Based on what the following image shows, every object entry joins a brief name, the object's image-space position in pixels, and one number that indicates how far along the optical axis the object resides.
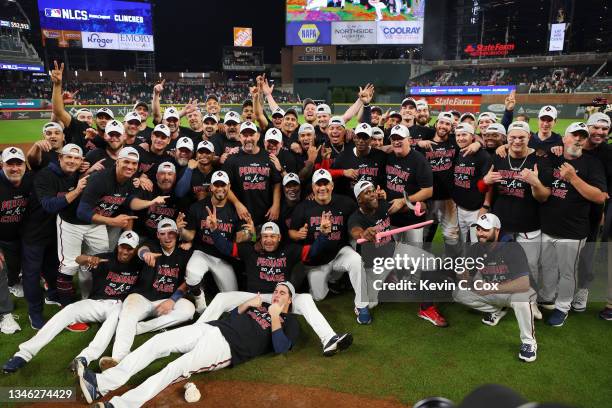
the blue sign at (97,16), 44.00
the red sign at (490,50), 53.62
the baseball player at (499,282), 4.57
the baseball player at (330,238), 5.41
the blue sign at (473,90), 31.72
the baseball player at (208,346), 3.81
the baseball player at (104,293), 4.51
